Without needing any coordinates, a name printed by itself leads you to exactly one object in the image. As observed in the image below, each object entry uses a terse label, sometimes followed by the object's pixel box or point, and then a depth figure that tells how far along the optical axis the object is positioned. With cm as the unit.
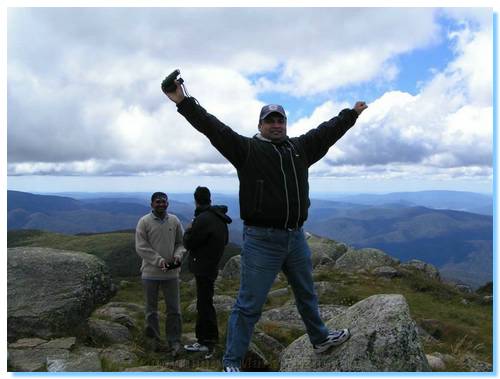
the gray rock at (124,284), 3222
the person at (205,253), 1030
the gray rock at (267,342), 1101
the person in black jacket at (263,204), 647
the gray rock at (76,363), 793
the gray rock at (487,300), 2446
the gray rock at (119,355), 869
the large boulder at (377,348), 714
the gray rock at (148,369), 785
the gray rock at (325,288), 2117
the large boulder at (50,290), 1053
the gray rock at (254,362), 892
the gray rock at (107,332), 1088
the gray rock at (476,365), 969
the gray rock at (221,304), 1692
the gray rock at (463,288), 2875
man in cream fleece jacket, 1049
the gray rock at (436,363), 896
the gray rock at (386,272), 2812
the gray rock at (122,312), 1344
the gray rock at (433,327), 1552
